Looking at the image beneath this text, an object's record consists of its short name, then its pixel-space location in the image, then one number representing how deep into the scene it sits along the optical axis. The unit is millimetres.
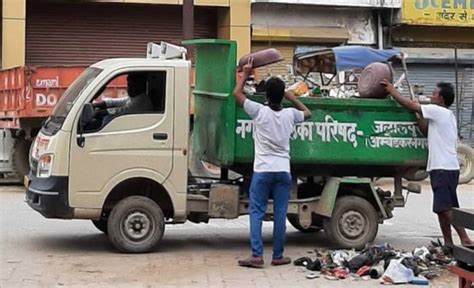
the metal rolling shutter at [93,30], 24328
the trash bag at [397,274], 8914
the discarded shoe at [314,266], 9438
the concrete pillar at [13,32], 22906
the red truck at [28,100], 17734
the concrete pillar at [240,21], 24703
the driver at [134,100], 10133
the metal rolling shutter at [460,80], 25750
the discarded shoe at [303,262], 9584
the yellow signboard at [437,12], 25594
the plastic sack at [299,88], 10492
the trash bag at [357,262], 9367
